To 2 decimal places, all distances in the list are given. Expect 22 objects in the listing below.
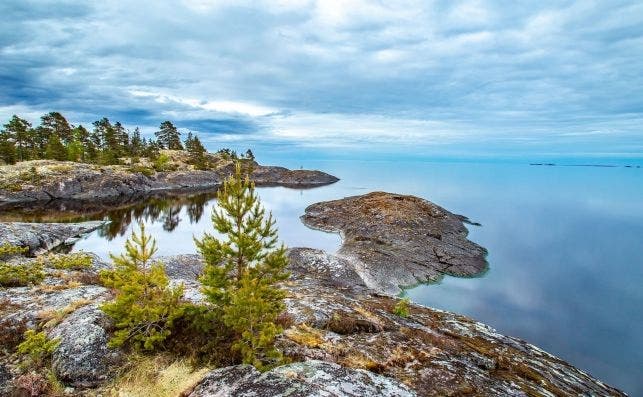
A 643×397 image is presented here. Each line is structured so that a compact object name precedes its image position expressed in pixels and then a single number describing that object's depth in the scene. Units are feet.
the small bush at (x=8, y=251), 110.10
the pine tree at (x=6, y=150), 379.14
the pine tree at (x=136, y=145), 539.70
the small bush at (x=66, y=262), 98.48
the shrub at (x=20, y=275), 78.95
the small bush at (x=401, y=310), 79.26
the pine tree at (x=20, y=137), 384.88
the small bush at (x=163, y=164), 496.02
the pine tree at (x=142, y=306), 49.14
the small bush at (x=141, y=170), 436.02
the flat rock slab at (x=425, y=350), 52.85
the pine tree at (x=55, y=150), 394.73
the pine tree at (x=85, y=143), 455.22
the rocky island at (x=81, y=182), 322.96
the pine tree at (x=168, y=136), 643.86
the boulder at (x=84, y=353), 47.39
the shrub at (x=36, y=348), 49.25
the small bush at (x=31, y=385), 44.73
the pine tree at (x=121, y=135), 528.91
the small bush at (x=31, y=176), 330.95
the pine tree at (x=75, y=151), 434.51
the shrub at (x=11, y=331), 53.52
